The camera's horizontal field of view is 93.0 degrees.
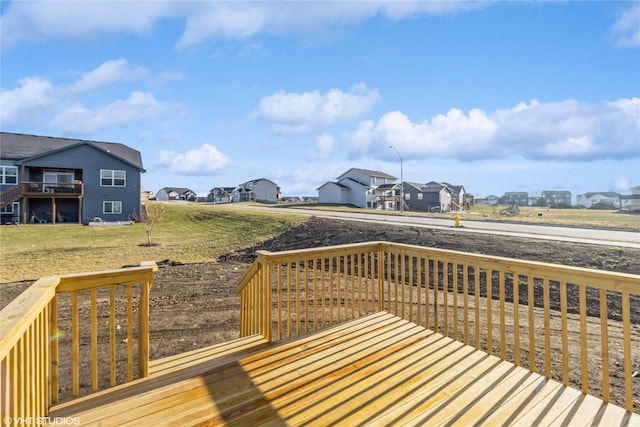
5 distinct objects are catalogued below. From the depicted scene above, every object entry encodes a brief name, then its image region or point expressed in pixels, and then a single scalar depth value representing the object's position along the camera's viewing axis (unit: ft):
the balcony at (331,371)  7.42
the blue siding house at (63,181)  71.56
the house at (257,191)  214.48
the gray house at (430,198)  157.48
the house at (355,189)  151.12
